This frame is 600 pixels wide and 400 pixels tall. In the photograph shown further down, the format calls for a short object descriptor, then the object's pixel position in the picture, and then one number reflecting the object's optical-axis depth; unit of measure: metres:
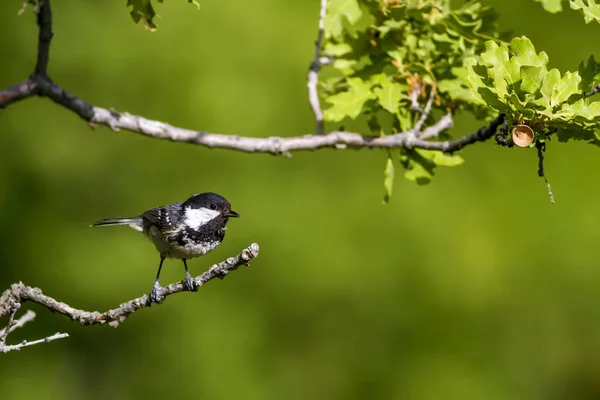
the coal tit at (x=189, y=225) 6.67
